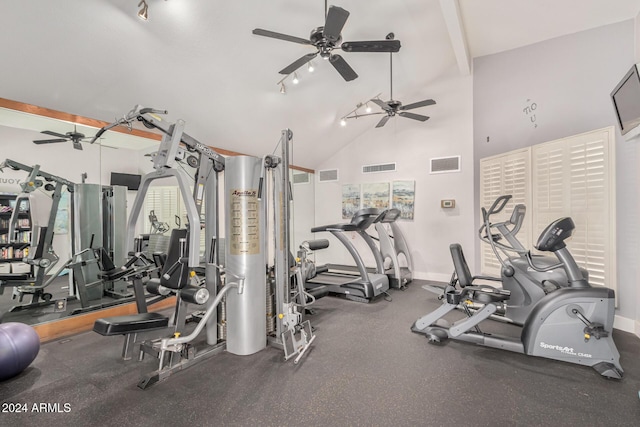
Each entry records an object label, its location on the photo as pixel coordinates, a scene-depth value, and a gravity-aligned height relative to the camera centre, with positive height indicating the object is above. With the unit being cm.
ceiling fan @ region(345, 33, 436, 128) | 462 +172
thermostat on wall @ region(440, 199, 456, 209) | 581 +12
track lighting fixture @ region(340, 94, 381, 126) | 556 +206
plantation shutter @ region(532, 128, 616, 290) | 347 +18
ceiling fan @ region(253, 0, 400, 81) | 255 +170
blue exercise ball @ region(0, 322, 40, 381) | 231 -110
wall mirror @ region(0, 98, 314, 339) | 341 +11
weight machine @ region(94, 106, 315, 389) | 245 -61
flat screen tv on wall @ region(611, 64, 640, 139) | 267 +104
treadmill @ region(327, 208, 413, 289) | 516 -79
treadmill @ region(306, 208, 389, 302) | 457 -113
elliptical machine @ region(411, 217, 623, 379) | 238 -100
